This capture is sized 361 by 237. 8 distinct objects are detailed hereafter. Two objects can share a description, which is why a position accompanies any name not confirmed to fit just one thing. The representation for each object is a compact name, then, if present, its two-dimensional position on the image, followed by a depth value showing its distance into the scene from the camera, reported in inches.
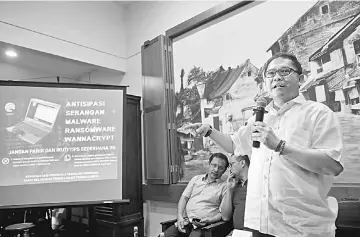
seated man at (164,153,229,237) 105.4
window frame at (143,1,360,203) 122.5
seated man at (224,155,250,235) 101.1
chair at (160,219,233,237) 92.4
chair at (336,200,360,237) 68.5
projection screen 97.2
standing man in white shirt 45.3
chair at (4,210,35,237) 114.7
